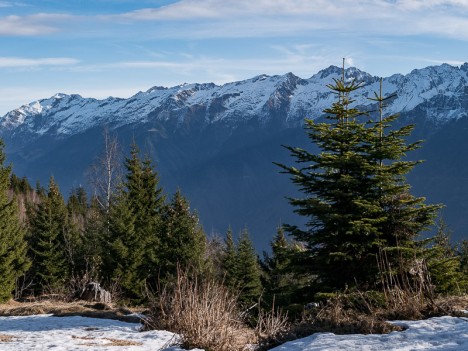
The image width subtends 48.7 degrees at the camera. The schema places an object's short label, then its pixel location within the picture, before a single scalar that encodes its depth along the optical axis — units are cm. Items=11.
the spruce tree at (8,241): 2497
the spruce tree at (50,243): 3225
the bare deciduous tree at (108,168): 3350
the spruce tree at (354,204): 1437
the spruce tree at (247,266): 3638
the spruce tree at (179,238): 2998
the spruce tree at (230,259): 3691
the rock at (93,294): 1880
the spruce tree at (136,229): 2880
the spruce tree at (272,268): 3694
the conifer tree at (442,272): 1434
